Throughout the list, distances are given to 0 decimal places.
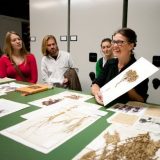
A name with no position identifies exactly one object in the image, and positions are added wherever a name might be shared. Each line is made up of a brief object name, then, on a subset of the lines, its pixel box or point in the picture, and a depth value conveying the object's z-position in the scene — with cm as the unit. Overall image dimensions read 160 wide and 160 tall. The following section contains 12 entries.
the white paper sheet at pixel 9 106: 124
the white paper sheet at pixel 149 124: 101
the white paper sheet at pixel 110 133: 80
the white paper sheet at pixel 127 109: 126
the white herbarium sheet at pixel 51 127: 88
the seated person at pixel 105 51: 268
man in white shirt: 283
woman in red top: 255
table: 77
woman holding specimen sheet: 154
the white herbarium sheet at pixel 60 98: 140
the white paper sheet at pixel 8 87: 175
